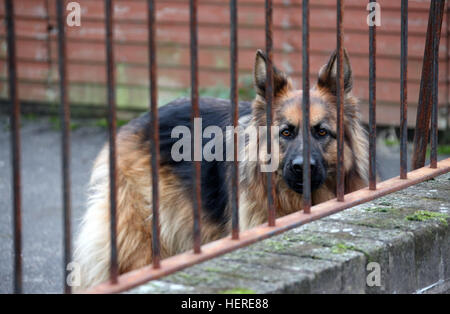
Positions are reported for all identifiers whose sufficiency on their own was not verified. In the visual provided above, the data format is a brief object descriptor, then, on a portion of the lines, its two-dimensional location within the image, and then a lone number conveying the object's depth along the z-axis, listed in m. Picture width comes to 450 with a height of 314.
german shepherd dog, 8.05
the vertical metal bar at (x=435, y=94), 7.01
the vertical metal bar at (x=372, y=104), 6.17
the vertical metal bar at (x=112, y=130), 4.25
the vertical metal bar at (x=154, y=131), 4.48
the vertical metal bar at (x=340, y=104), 5.87
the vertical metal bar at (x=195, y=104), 4.71
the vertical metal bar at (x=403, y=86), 6.49
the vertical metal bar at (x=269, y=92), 5.18
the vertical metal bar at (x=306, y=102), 5.48
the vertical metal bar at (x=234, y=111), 4.92
